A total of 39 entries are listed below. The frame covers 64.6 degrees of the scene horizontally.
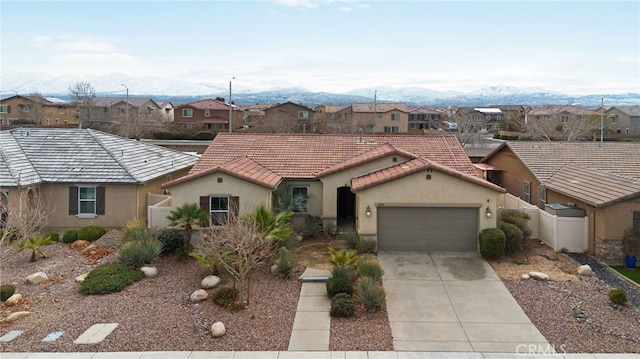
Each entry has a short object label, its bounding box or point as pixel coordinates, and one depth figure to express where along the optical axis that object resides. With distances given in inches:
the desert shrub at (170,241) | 756.6
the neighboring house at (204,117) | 3344.0
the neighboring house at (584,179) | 735.1
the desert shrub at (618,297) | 556.1
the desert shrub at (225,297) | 558.9
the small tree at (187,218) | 764.6
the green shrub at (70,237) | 843.4
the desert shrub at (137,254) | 684.1
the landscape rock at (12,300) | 568.4
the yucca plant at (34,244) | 722.8
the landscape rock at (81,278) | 638.9
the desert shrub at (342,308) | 530.0
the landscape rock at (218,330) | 483.0
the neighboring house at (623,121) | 3617.1
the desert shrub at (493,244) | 741.3
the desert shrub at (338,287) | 580.0
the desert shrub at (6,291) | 577.3
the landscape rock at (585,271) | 670.5
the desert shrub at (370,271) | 625.6
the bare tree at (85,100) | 3061.5
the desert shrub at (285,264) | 659.4
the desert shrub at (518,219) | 799.7
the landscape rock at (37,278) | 636.7
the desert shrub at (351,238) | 804.0
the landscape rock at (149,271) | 662.5
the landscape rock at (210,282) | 621.9
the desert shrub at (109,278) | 604.7
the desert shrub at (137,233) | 742.5
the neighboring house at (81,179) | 925.2
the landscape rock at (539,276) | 652.1
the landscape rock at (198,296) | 577.9
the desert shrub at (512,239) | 758.5
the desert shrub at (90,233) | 848.3
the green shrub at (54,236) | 841.0
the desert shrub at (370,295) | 544.1
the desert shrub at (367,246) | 786.2
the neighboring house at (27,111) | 3284.9
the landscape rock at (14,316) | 526.3
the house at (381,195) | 794.8
